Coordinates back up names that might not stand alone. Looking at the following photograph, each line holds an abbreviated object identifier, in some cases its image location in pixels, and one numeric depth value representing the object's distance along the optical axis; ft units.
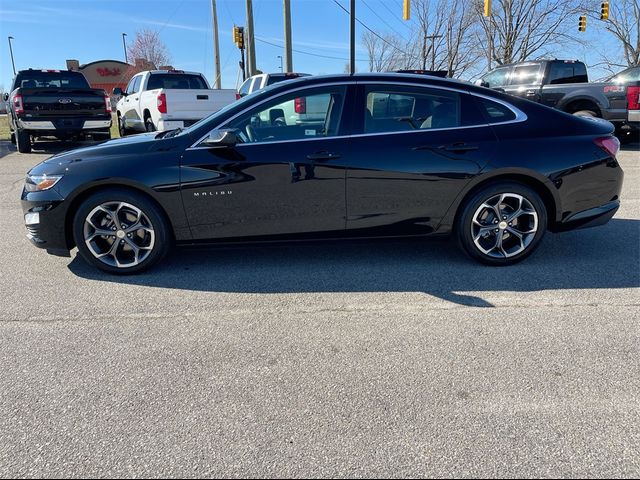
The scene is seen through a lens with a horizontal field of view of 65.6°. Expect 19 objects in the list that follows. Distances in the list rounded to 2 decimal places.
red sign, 189.37
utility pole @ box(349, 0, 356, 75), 61.40
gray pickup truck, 36.99
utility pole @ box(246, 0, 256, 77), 73.62
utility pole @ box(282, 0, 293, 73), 70.64
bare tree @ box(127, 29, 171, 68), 151.84
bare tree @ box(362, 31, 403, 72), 132.57
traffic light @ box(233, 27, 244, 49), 76.13
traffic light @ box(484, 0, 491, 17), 61.57
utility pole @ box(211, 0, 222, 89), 89.51
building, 187.42
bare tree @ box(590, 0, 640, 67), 100.63
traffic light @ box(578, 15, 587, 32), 77.84
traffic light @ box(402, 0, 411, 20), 59.03
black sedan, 13.21
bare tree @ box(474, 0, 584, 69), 103.65
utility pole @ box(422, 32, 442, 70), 115.75
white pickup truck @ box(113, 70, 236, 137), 35.35
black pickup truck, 39.73
